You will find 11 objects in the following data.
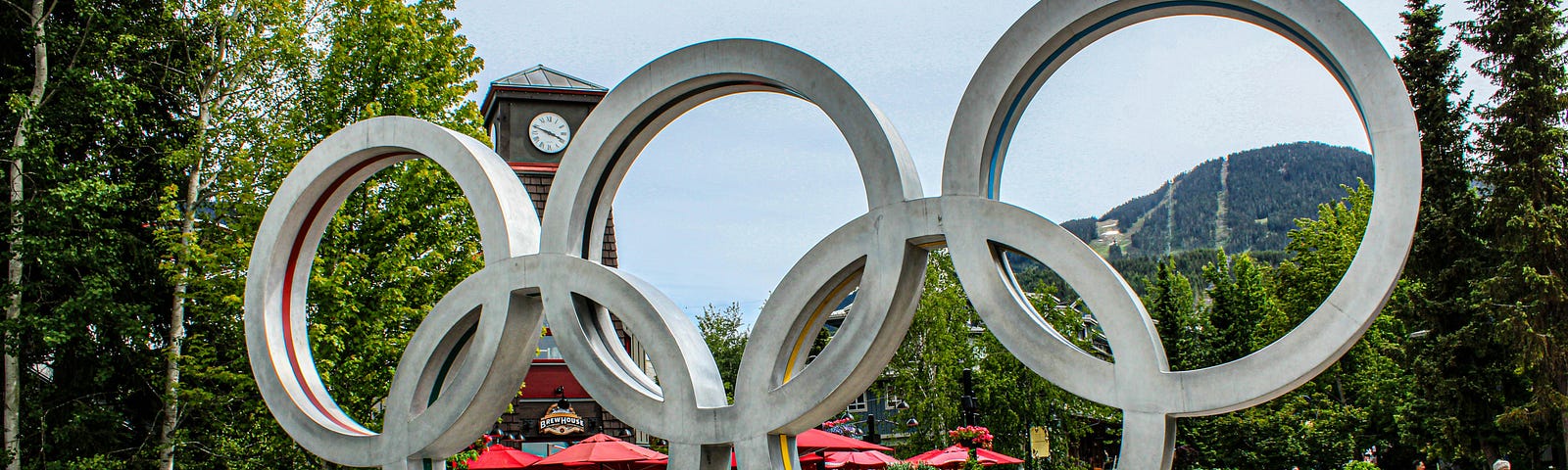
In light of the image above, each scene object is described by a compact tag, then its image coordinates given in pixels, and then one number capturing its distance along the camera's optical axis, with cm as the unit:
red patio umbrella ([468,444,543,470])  2064
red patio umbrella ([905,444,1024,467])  2430
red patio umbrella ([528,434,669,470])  2027
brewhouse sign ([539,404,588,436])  2720
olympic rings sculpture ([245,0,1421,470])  743
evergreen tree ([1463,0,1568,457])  2102
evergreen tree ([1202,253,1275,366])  3494
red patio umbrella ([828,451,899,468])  2394
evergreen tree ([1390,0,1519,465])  2300
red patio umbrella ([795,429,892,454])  2234
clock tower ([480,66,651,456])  2759
